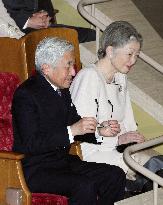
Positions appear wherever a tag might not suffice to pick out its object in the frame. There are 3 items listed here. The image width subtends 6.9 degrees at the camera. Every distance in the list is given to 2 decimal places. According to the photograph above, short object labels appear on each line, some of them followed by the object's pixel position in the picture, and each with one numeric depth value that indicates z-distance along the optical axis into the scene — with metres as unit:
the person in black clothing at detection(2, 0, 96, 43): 10.49
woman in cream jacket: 8.66
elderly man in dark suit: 7.75
